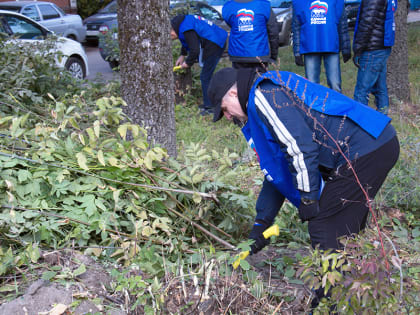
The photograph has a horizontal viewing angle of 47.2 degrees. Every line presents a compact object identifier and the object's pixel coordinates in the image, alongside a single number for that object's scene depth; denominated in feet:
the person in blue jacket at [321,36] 19.97
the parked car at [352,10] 51.88
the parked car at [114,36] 27.32
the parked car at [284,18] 48.62
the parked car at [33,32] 31.73
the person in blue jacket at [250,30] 21.79
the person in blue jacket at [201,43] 23.07
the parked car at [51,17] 47.65
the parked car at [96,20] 54.90
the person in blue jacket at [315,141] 8.12
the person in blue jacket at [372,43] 19.61
